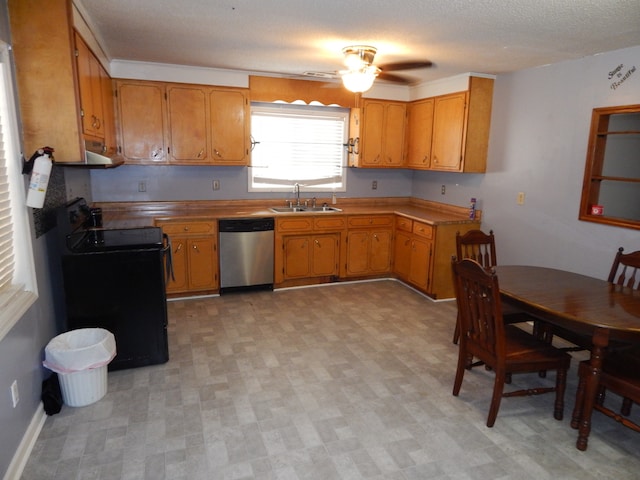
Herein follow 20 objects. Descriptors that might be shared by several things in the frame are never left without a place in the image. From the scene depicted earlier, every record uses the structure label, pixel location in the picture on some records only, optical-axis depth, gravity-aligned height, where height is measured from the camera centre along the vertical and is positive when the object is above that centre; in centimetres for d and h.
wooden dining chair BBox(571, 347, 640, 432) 213 -108
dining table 212 -76
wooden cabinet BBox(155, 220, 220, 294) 427 -96
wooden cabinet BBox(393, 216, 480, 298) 441 -94
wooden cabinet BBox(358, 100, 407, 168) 509 +40
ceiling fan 323 +76
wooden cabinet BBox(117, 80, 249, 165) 421 +40
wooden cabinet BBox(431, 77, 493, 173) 430 +43
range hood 254 +3
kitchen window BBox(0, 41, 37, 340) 212 -33
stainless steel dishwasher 444 -95
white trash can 243 -120
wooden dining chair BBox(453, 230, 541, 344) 343 -66
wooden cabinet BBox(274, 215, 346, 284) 468 -93
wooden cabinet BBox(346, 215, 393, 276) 498 -94
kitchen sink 488 -53
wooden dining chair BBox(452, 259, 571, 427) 232 -104
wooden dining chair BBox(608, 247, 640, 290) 273 -61
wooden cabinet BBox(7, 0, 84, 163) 224 +46
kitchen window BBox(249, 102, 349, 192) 500 +21
